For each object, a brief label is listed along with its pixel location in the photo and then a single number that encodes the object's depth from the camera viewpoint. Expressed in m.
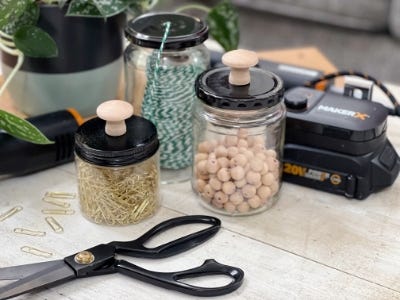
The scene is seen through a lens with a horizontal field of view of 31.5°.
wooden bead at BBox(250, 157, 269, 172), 0.81
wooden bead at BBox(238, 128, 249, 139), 0.81
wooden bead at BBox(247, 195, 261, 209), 0.82
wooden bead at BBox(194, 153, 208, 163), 0.83
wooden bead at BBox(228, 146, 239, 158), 0.81
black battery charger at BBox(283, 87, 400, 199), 0.84
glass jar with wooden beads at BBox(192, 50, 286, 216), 0.78
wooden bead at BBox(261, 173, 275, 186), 0.82
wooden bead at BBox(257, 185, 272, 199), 0.82
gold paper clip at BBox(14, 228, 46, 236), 0.79
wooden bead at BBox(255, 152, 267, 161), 0.82
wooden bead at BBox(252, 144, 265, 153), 0.82
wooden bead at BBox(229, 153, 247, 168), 0.80
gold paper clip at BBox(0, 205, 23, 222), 0.82
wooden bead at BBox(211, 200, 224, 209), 0.83
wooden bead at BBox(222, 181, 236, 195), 0.81
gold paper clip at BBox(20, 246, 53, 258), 0.76
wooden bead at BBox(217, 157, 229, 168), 0.81
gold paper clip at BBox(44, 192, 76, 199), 0.86
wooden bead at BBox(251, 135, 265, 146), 0.82
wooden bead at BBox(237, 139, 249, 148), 0.81
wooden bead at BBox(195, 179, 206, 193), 0.84
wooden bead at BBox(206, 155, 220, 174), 0.81
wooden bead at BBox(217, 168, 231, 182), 0.81
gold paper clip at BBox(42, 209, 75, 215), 0.83
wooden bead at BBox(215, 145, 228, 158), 0.81
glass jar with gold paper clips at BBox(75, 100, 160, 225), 0.76
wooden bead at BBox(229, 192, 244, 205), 0.82
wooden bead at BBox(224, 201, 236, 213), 0.82
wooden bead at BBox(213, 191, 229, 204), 0.82
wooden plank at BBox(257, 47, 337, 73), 1.25
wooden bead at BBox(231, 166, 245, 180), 0.80
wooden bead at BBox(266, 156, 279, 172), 0.83
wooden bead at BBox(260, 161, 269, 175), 0.82
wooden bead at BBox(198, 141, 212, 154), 0.83
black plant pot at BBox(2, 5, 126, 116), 0.92
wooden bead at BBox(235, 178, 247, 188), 0.81
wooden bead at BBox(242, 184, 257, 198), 0.81
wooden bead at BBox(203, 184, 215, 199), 0.83
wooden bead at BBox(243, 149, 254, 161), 0.81
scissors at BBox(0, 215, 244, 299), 0.69
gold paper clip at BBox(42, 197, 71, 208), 0.85
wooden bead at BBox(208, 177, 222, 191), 0.82
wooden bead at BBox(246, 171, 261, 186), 0.81
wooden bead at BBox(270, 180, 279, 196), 0.83
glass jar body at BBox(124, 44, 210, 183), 0.88
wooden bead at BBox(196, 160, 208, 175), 0.83
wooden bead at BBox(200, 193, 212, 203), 0.84
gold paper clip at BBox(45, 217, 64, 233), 0.80
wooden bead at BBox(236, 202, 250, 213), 0.82
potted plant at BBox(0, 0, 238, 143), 0.88
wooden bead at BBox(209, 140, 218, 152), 0.83
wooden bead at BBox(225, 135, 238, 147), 0.81
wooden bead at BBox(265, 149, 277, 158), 0.83
